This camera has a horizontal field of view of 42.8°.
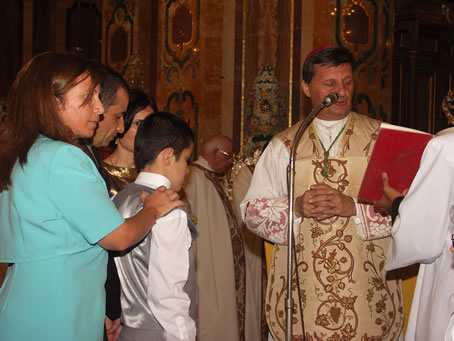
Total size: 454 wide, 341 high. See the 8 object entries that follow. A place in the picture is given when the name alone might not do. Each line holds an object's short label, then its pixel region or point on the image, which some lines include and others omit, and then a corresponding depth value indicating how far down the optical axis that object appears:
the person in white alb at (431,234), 2.00
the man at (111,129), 2.38
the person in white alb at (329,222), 2.76
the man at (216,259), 4.46
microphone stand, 2.21
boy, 2.01
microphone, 2.24
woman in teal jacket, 1.77
